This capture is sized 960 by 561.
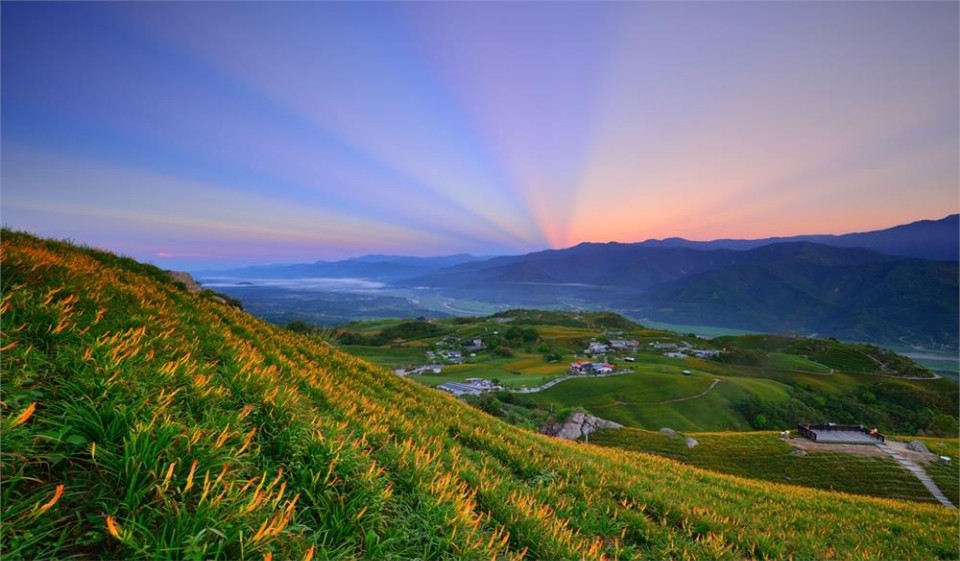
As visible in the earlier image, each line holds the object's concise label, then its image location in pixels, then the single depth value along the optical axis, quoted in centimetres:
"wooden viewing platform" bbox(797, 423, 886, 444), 5384
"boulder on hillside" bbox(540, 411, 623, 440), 5206
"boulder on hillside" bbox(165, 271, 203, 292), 1765
